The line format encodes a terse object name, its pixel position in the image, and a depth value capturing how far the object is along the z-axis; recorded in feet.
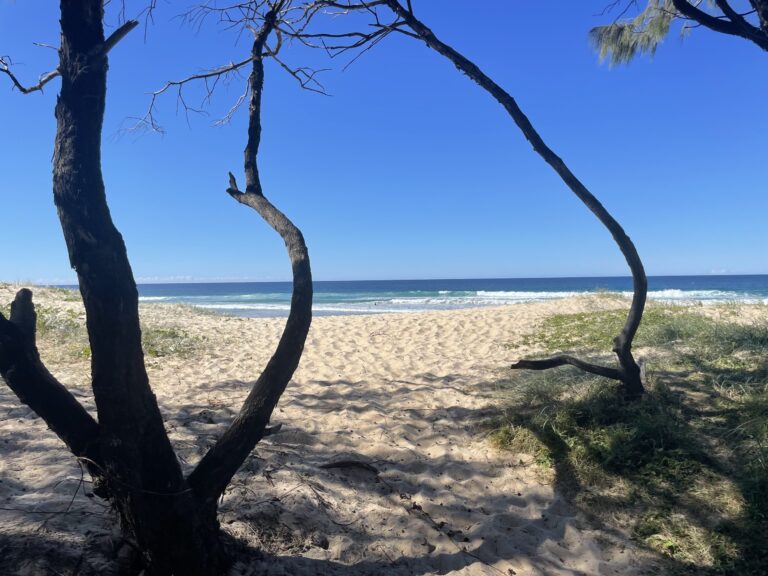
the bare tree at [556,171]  13.56
